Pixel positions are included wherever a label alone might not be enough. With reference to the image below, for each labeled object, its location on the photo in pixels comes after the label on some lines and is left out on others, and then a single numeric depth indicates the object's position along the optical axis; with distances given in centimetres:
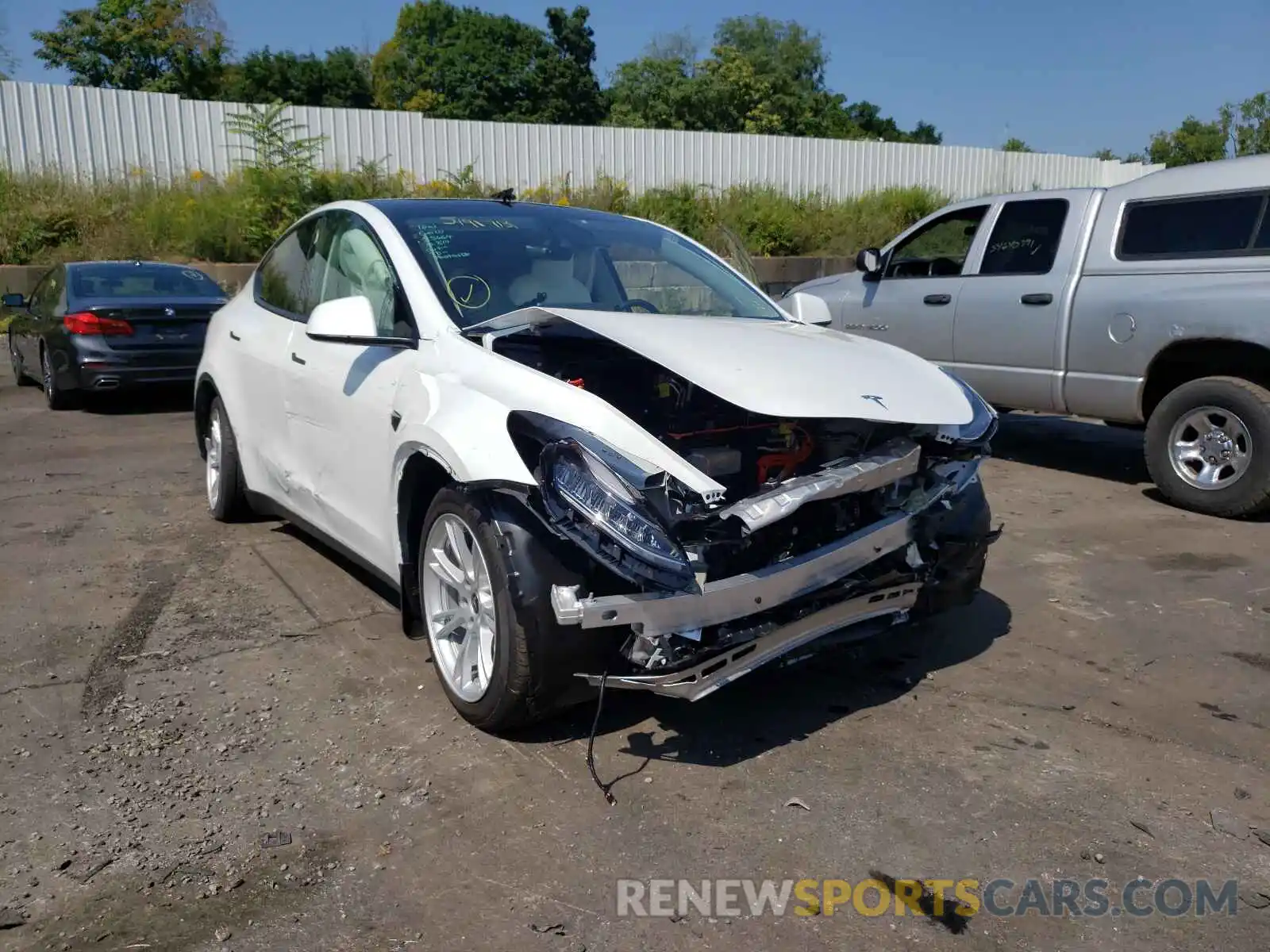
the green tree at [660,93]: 5709
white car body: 338
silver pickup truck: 650
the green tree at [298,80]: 5062
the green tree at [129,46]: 4281
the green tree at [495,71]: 5969
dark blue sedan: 991
